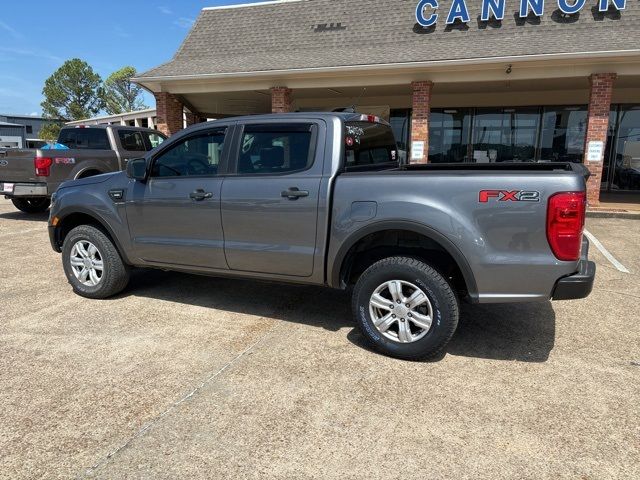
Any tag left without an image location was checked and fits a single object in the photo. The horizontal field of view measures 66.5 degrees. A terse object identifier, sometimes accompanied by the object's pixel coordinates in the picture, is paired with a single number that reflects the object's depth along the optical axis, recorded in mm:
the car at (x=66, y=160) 9148
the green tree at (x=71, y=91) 63062
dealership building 10727
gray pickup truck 3244
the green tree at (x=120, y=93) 70375
